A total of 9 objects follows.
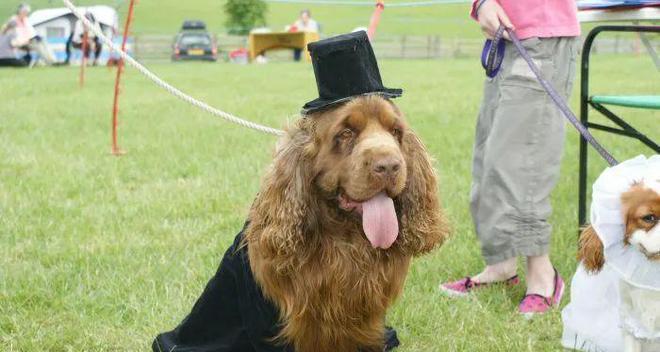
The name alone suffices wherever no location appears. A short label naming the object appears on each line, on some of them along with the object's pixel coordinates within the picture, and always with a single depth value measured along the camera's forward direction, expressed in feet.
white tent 107.96
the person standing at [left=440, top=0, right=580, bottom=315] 12.10
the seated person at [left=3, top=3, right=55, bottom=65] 86.38
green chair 11.03
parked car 115.03
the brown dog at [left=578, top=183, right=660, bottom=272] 8.31
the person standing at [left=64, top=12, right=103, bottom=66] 94.65
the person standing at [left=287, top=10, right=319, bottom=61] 98.56
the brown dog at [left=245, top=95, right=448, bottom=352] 8.66
